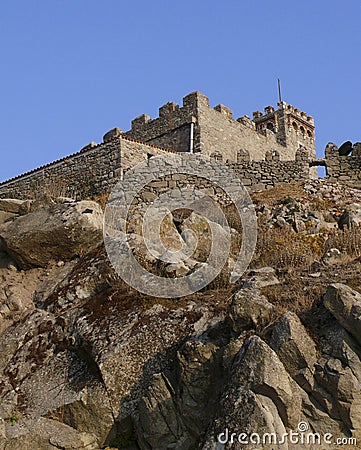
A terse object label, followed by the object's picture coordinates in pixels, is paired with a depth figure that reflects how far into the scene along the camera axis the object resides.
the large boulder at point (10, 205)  16.98
